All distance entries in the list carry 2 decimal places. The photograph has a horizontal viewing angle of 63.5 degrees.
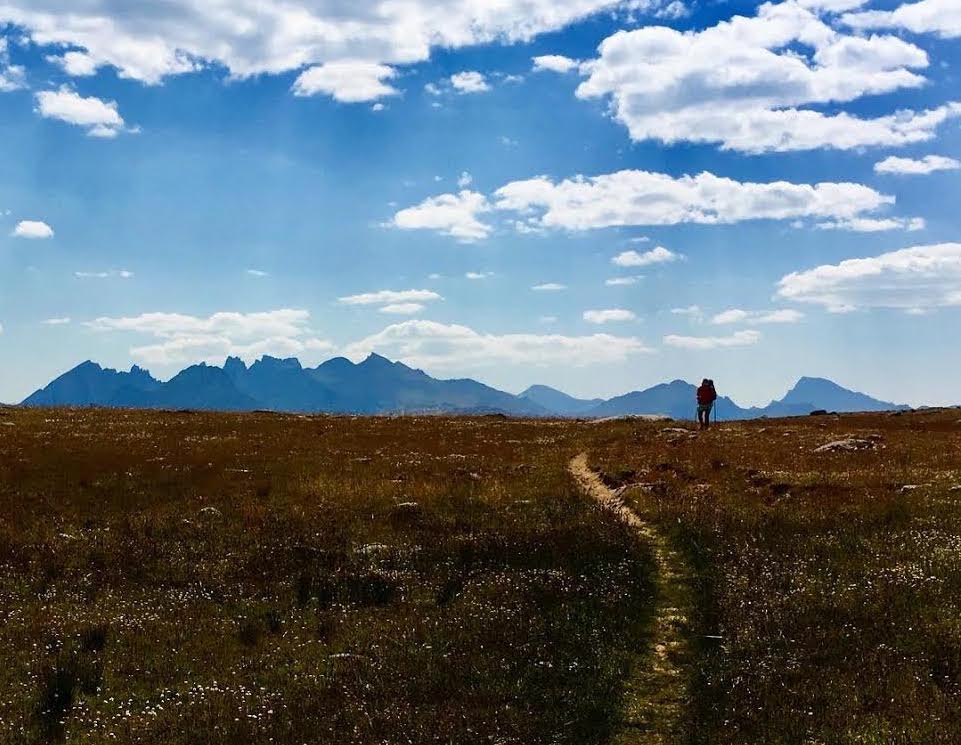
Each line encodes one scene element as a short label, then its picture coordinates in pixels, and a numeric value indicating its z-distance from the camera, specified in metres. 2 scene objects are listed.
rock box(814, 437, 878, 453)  41.25
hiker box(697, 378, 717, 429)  56.66
